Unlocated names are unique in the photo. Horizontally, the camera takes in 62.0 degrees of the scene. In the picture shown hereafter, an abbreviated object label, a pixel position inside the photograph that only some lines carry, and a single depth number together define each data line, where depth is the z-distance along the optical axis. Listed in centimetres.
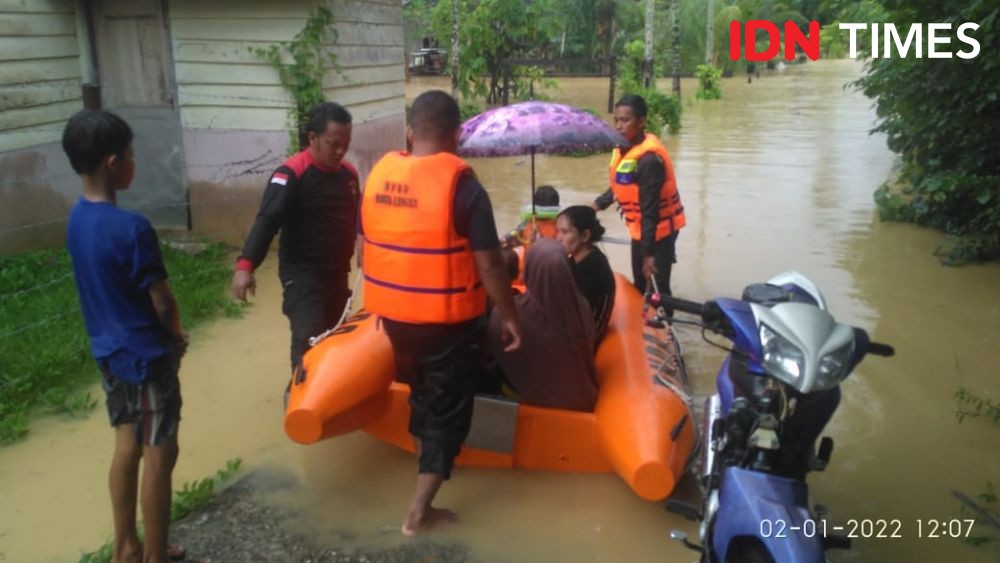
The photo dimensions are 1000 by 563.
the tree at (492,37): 1734
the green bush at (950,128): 662
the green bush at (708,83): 2583
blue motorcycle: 244
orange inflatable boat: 352
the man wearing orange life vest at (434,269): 313
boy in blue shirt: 269
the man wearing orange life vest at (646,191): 504
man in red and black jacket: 397
